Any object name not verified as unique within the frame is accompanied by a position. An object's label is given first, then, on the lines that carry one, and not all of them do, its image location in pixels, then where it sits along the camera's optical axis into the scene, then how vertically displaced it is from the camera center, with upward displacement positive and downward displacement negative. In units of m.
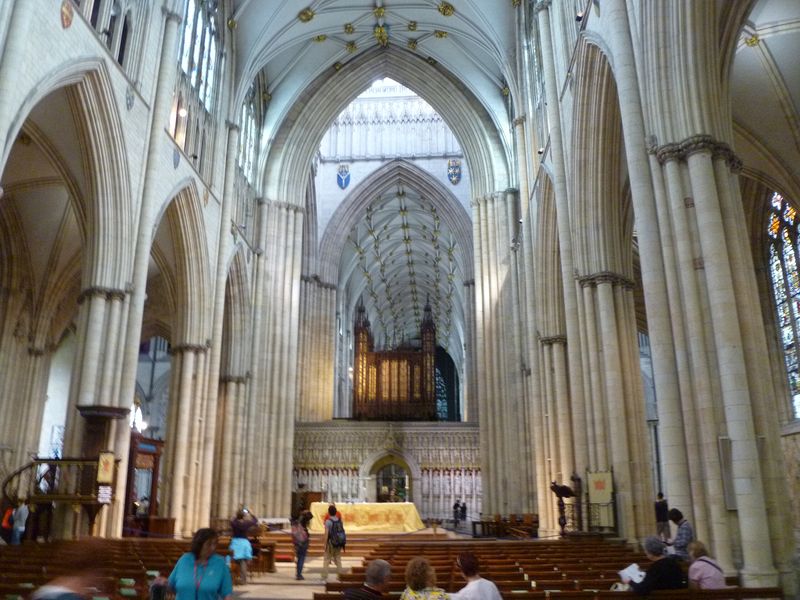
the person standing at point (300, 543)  10.82 -0.59
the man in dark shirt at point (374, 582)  3.51 -0.39
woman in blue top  3.50 -0.34
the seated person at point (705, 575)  5.16 -0.54
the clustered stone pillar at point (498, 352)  23.14 +5.14
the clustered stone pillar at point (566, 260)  13.98 +4.93
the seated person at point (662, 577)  4.82 -0.52
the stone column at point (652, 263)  8.67 +3.14
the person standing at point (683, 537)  7.58 -0.39
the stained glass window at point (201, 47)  18.02 +12.15
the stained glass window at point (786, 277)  18.30 +5.95
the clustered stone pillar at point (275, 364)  23.11 +4.79
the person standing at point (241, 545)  9.04 -0.51
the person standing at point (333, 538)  10.48 -0.49
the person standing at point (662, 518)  10.46 -0.25
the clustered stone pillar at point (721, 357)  7.62 +1.63
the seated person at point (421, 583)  3.45 -0.39
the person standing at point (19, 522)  13.12 -0.28
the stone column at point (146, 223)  13.18 +5.82
